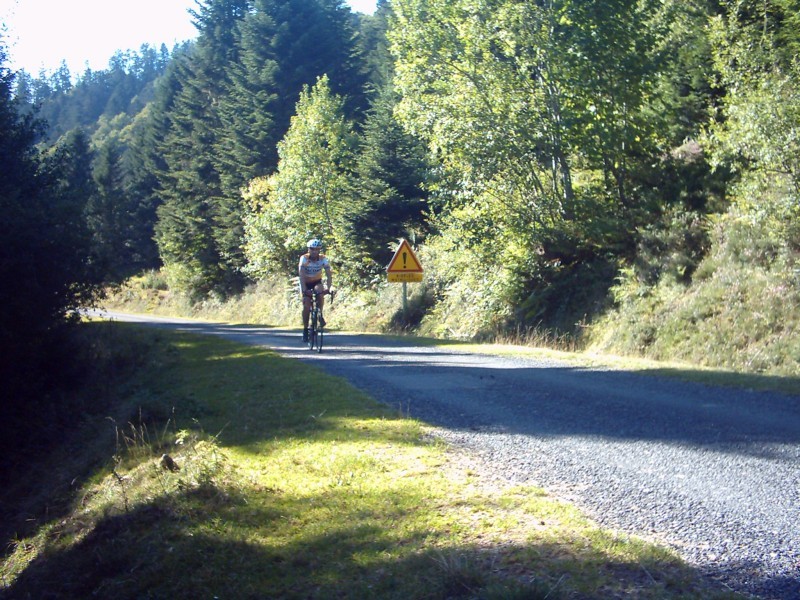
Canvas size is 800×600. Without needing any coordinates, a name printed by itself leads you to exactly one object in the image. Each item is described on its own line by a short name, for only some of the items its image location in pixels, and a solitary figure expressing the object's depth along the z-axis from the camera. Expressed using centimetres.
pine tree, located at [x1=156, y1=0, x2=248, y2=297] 5541
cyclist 1680
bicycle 1708
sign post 2500
